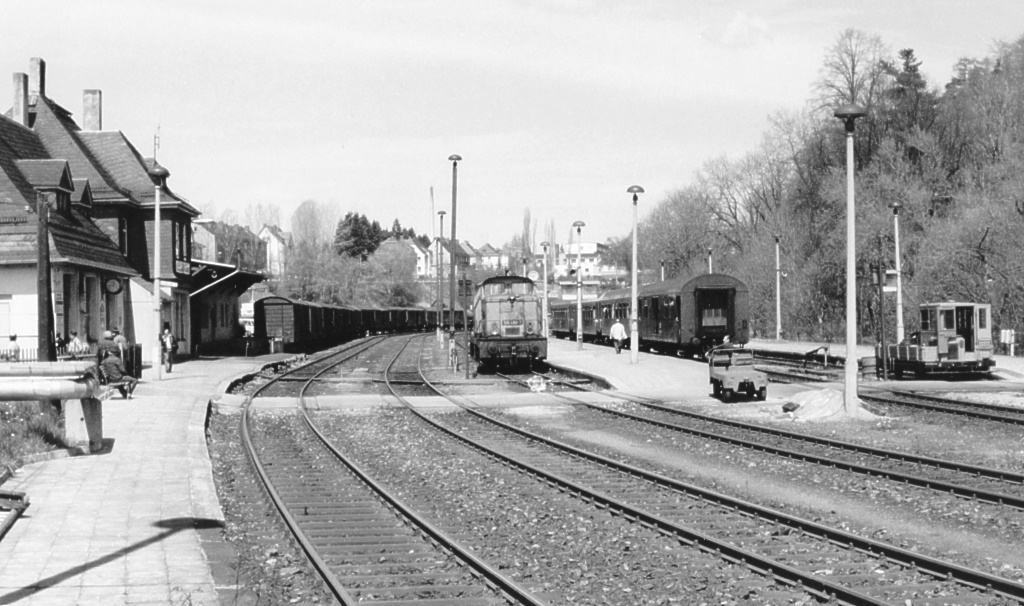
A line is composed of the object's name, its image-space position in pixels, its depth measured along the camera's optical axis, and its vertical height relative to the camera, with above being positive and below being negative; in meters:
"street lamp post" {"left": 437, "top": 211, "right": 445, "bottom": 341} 71.69 +2.61
